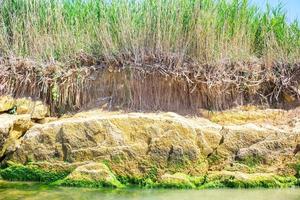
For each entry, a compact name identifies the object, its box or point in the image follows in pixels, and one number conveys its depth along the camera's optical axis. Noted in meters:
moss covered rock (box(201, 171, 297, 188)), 6.93
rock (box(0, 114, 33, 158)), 7.55
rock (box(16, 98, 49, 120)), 8.27
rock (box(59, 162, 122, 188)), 7.01
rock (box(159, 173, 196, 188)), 6.99
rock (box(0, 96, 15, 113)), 8.26
